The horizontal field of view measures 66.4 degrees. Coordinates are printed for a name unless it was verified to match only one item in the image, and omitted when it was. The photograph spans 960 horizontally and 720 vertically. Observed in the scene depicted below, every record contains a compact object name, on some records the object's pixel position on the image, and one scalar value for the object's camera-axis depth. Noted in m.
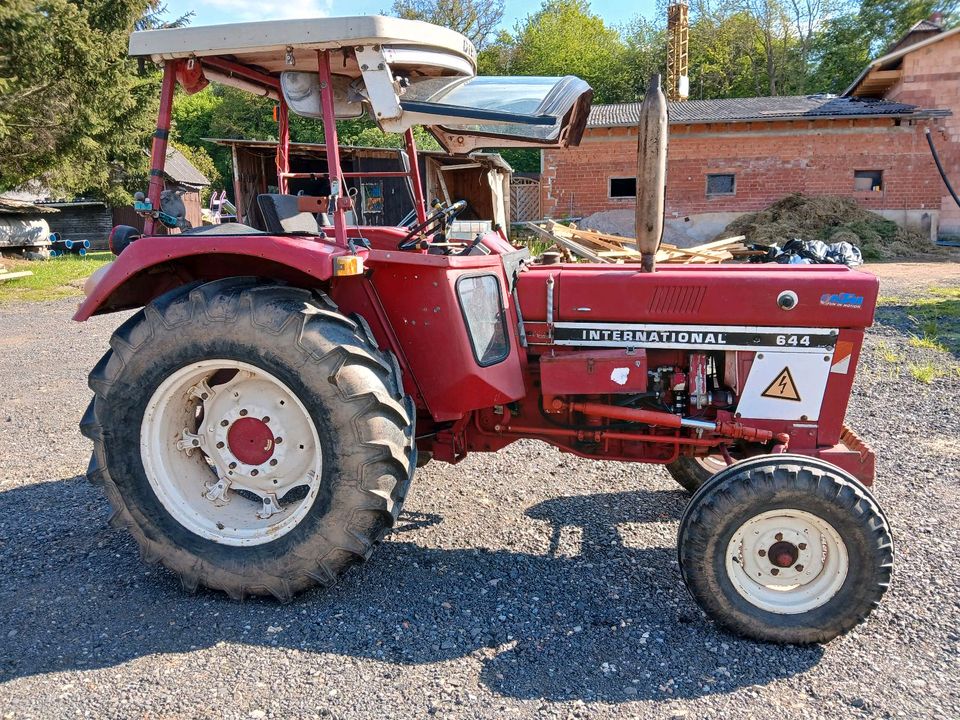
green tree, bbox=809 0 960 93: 35.22
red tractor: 2.78
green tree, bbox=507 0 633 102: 41.31
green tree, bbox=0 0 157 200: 13.26
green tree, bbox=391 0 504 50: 42.22
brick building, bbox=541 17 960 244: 19.56
